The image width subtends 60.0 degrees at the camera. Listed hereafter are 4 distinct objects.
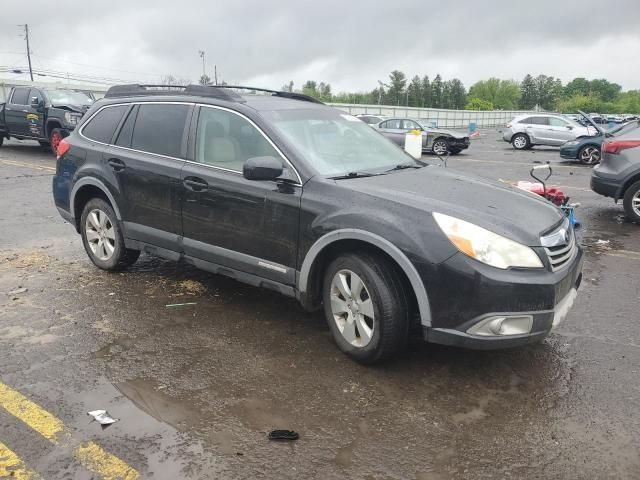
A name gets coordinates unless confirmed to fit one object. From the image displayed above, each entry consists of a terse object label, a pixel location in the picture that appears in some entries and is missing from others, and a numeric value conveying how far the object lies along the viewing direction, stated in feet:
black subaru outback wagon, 10.85
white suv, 78.54
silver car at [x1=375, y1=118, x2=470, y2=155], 70.23
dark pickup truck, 47.91
